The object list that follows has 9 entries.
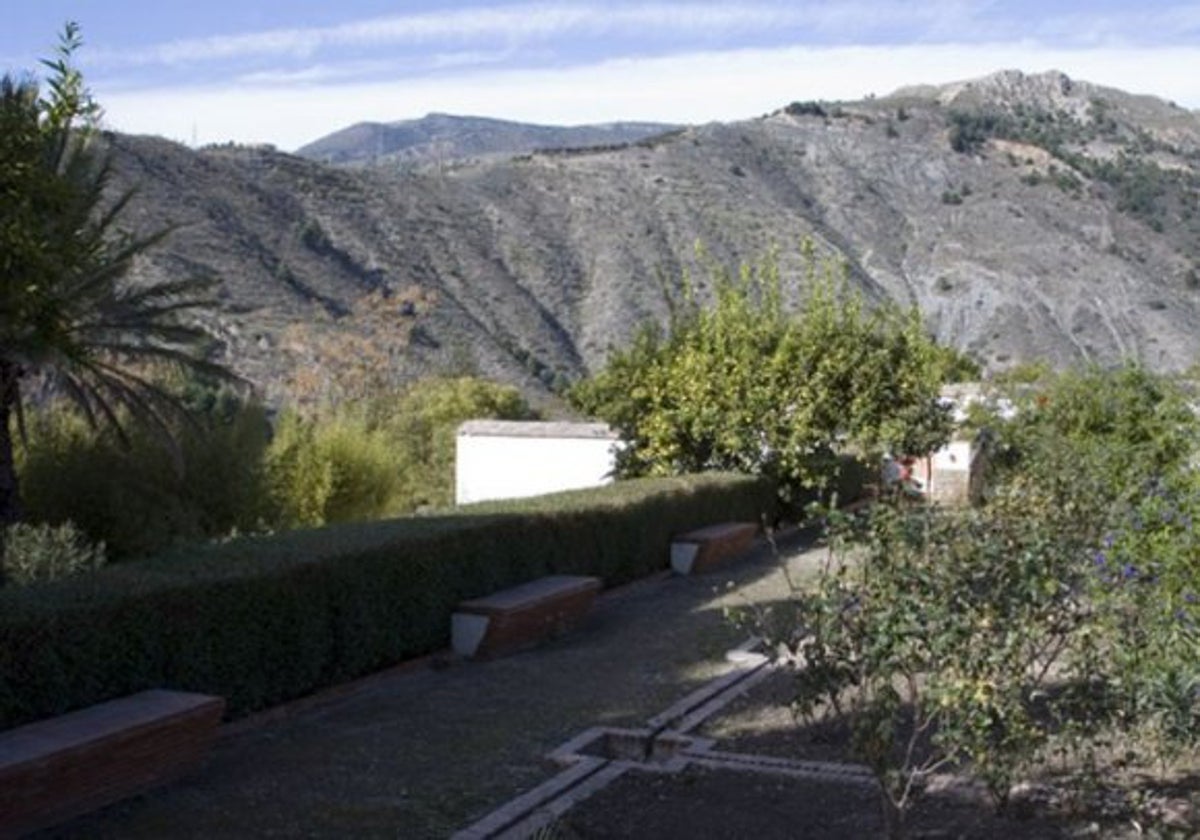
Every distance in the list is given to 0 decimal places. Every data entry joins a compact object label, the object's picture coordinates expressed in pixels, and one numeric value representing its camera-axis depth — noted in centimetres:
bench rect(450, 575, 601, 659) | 1158
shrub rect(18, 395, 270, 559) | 1619
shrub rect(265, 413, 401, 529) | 1977
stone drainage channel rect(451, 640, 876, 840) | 676
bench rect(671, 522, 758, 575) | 1681
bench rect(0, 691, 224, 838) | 657
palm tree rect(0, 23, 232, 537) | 765
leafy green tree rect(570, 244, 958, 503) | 2016
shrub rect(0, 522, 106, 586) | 1177
